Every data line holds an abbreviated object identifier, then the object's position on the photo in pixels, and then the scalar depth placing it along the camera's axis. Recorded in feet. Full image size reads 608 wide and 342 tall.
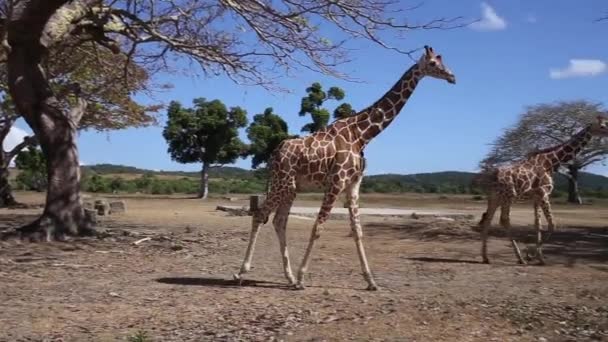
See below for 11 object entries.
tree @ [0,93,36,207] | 92.17
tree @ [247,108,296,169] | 159.22
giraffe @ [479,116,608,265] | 39.60
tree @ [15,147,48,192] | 144.46
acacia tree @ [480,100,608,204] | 153.17
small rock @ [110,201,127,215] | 83.90
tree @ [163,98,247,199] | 151.53
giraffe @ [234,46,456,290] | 28.30
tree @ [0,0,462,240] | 43.39
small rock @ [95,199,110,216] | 78.65
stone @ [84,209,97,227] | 47.90
